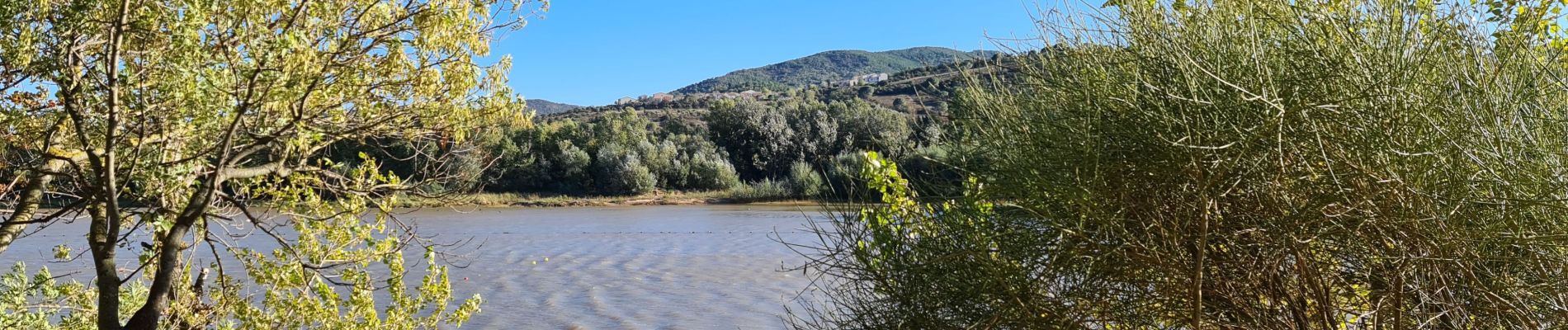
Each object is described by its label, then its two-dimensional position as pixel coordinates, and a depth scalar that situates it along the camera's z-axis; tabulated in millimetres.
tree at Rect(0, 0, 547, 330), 3115
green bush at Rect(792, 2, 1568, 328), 2465
